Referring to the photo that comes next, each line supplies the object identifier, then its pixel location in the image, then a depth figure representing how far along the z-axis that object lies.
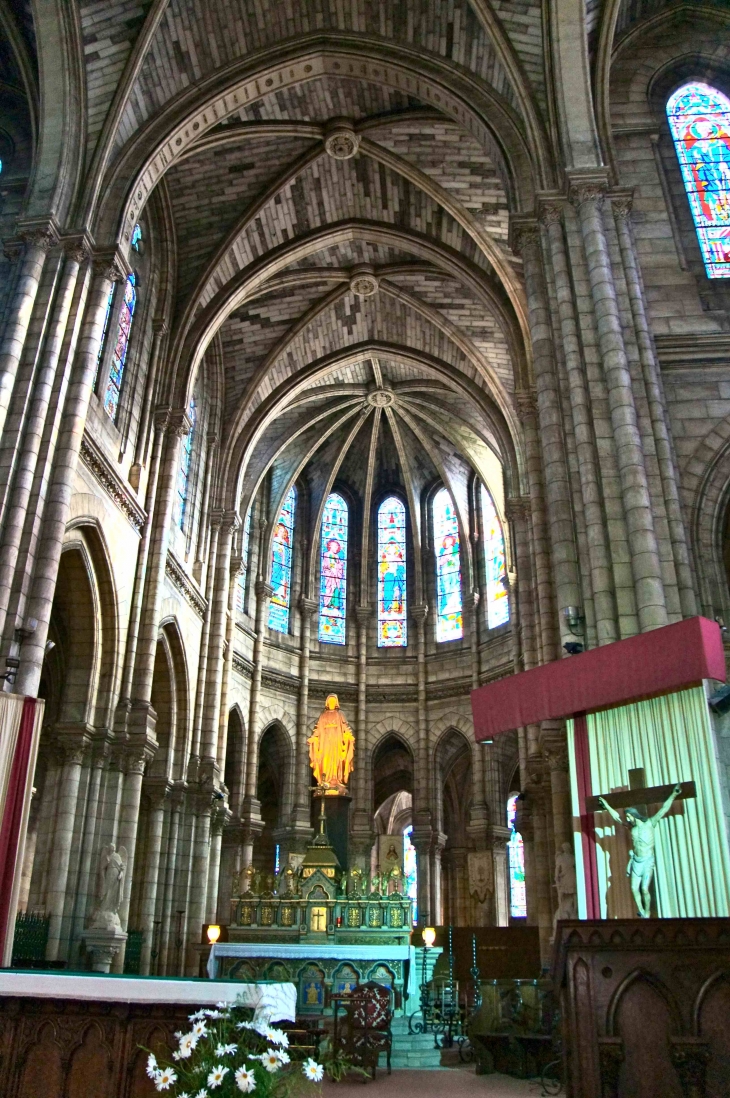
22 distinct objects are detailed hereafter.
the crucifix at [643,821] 9.41
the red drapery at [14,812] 11.99
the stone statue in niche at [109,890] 15.19
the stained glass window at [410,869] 34.44
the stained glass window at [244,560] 28.59
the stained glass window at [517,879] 30.91
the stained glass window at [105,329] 18.29
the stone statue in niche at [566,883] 13.21
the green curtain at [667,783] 9.74
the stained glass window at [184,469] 23.06
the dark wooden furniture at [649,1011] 5.93
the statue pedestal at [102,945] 14.97
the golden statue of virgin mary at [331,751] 21.11
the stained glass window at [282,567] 30.92
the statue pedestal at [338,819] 20.84
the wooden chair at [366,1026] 10.84
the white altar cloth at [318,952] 15.90
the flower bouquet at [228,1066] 4.11
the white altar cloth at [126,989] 5.93
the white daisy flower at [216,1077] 4.05
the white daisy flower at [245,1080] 4.00
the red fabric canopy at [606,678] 9.62
